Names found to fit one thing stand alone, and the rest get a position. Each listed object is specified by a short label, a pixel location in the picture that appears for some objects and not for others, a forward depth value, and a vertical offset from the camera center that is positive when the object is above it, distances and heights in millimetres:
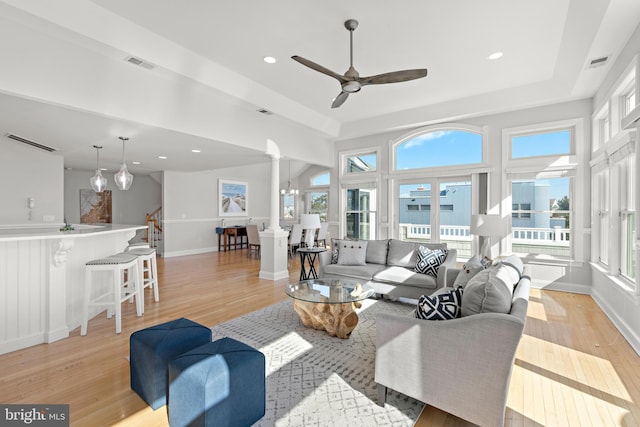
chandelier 9266 +661
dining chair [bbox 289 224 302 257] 7859 -586
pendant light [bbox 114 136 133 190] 4816 +547
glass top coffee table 3111 -982
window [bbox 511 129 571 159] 5098 +1219
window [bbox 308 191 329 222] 10242 +356
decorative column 5777 -552
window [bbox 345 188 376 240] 7266 +17
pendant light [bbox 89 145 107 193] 4957 +498
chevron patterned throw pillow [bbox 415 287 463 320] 1968 -609
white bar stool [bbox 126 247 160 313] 4004 -687
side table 5261 -694
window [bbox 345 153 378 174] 7285 +1244
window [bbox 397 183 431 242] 6508 +64
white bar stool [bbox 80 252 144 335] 3217 -727
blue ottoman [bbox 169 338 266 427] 1681 -1004
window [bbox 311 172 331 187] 10100 +1135
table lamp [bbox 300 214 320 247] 5219 -129
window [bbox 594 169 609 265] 4316 +40
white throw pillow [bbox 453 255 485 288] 2924 -563
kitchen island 2801 -736
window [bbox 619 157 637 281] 3473 -27
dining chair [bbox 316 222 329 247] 8452 -550
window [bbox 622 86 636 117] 3451 +1349
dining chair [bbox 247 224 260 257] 8445 -634
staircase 8891 -564
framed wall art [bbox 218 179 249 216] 9945 +532
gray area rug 1973 -1299
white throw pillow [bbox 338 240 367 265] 4781 -622
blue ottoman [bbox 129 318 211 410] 2046 -969
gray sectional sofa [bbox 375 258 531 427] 1664 -825
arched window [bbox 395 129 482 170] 5957 +1340
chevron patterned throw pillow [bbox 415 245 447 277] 4172 -645
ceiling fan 2994 +1379
